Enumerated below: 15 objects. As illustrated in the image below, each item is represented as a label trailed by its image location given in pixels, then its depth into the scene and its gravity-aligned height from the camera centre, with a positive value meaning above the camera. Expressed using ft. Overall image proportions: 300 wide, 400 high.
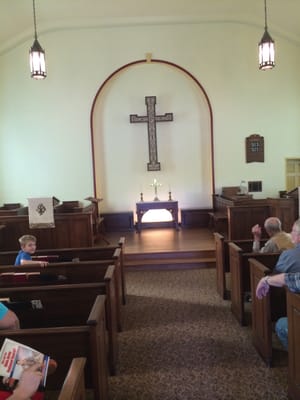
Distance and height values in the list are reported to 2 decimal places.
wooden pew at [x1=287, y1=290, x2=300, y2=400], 7.09 -3.59
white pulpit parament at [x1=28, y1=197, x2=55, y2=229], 18.74 -1.57
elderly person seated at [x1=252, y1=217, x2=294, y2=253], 11.48 -2.15
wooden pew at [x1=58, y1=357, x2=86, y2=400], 4.73 -2.83
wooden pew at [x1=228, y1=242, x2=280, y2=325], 10.94 -3.28
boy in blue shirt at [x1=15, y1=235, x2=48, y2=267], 11.65 -2.16
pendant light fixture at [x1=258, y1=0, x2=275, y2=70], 18.61 +6.60
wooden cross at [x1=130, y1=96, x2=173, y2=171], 27.21 +4.58
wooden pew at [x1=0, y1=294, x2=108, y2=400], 6.49 -3.04
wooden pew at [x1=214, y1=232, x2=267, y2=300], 13.83 -3.48
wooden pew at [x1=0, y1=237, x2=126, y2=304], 13.55 -2.78
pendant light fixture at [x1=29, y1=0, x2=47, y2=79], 18.44 +6.57
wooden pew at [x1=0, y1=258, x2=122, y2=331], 11.03 -2.74
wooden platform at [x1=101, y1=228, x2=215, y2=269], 18.74 -4.05
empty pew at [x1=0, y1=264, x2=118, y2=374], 8.73 -2.78
